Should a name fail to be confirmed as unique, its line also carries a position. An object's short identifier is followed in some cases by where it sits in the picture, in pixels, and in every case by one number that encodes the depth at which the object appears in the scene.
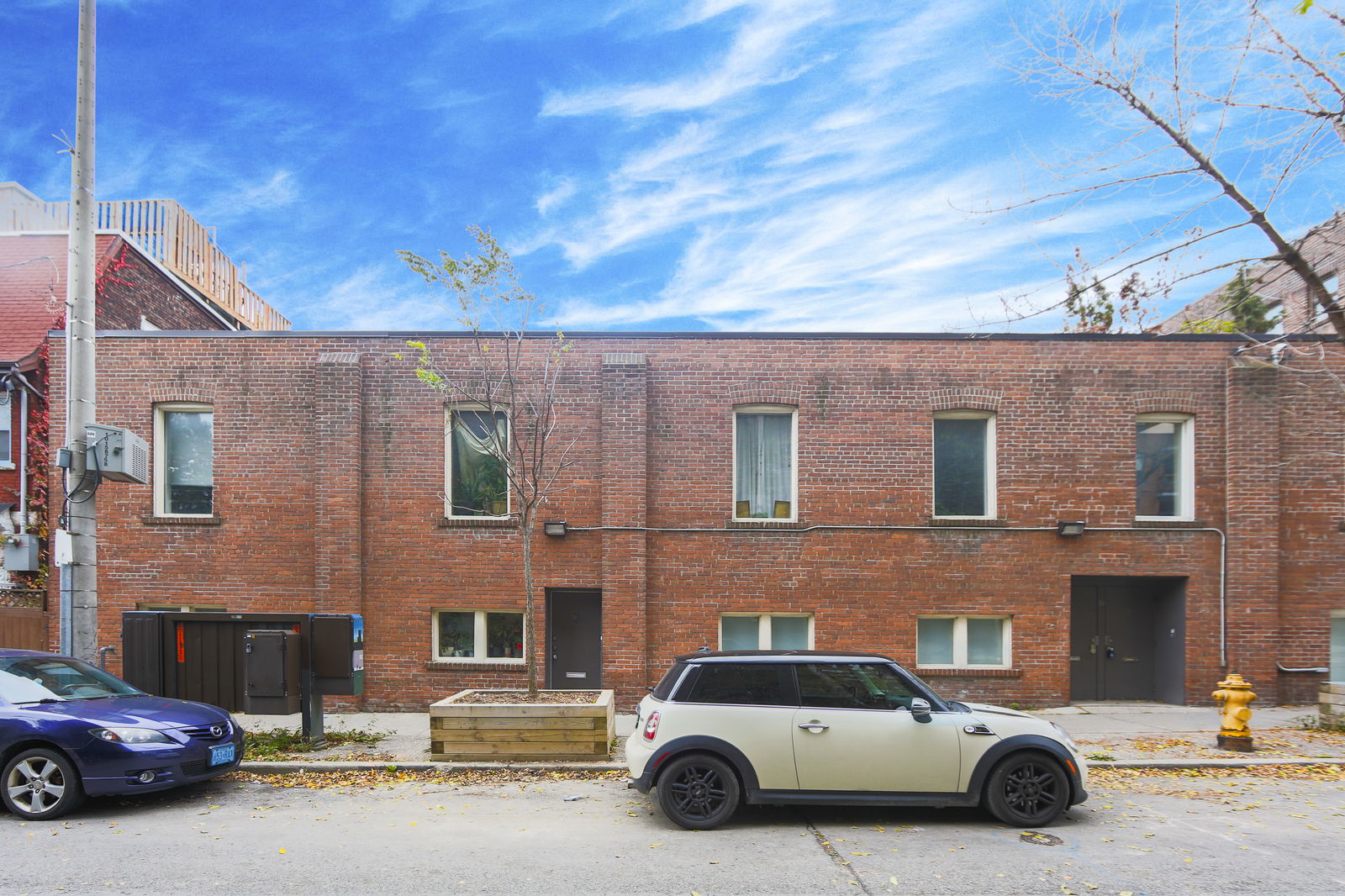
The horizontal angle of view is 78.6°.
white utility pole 8.84
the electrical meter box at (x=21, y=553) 13.08
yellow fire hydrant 9.55
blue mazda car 7.12
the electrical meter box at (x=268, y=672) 9.41
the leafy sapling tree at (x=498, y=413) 12.60
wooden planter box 9.07
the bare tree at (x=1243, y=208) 9.30
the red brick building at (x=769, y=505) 12.55
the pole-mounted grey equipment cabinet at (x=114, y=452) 8.95
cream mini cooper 6.94
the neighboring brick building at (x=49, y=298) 13.95
